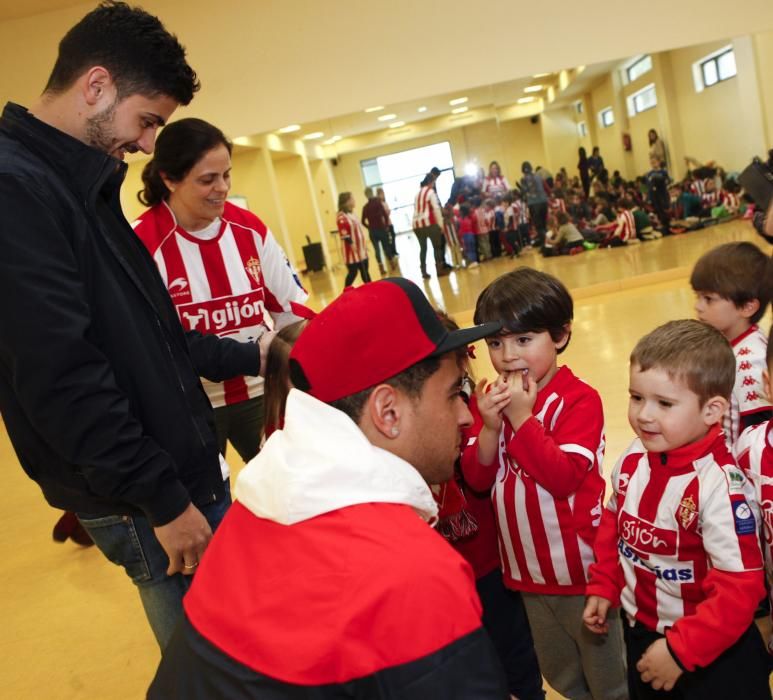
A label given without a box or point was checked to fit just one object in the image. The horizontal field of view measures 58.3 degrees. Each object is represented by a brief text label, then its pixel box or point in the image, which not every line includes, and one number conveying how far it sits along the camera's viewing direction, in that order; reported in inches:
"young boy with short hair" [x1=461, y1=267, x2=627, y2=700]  64.4
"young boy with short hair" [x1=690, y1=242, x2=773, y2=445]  85.4
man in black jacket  54.0
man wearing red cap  30.1
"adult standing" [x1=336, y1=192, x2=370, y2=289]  371.2
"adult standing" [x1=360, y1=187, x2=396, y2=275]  373.4
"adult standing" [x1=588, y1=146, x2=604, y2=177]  438.3
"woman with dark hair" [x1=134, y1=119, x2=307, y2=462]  92.3
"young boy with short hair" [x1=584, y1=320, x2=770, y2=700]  52.7
